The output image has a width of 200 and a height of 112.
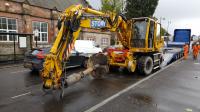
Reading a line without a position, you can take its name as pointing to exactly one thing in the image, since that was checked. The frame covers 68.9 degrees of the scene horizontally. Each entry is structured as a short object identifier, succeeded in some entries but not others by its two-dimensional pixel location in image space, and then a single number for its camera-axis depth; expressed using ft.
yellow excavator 16.36
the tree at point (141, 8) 82.07
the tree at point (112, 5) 96.02
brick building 45.12
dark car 25.59
